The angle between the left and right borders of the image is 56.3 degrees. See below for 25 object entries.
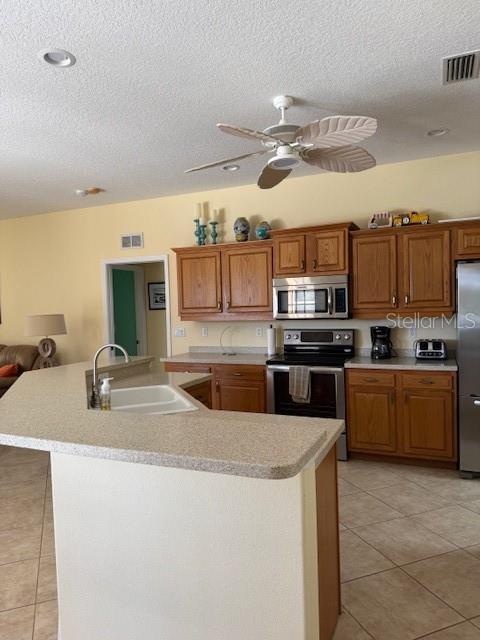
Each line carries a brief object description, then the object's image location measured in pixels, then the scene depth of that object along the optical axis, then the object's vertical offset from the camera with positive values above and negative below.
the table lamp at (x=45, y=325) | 5.39 -0.21
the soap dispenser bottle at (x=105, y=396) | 2.33 -0.47
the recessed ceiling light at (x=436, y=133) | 3.47 +1.30
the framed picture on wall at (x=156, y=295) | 6.98 +0.15
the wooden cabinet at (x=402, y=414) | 3.69 -0.98
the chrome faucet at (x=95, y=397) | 2.42 -0.49
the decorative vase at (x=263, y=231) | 4.66 +0.75
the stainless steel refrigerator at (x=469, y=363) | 3.50 -0.52
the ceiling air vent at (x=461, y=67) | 2.41 +1.29
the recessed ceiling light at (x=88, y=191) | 4.87 +1.27
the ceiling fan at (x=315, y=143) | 2.12 +0.82
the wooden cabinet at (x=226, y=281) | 4.61 +0.23
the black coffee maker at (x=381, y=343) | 4.19 -0.41
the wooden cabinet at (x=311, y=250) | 4.20 +0.49
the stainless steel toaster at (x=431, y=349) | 3.97 -0.46
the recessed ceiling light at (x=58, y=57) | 2.25 +1.28
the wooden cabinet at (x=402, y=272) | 3.86 +0.24
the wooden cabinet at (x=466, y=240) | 3.72 +0.48
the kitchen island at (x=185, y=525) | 1.25 -0.68
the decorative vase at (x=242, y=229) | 4.76 +0.78
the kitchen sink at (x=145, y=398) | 2.69 -0.60
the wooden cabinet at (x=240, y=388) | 4.38 -0.85
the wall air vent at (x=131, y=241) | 5.56 +0.81
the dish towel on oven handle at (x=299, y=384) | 4.09 -0.75
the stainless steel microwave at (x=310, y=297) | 4.24 +0.04
